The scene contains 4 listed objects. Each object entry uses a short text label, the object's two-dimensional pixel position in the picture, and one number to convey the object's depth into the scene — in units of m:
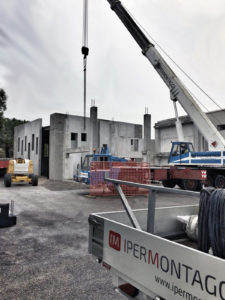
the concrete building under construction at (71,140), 23.44
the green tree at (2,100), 29.92
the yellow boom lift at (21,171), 16.98
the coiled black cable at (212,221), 1.84
